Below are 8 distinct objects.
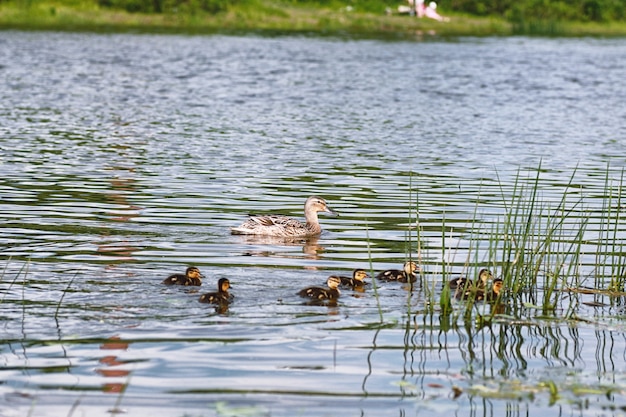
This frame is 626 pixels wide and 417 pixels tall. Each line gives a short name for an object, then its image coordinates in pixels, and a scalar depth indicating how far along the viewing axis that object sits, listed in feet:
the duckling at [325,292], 37.76
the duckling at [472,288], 36.11
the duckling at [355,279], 40.01
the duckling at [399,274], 40.11
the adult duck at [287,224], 50.26
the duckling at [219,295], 36.78
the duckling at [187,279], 38.93
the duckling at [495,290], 37.01
